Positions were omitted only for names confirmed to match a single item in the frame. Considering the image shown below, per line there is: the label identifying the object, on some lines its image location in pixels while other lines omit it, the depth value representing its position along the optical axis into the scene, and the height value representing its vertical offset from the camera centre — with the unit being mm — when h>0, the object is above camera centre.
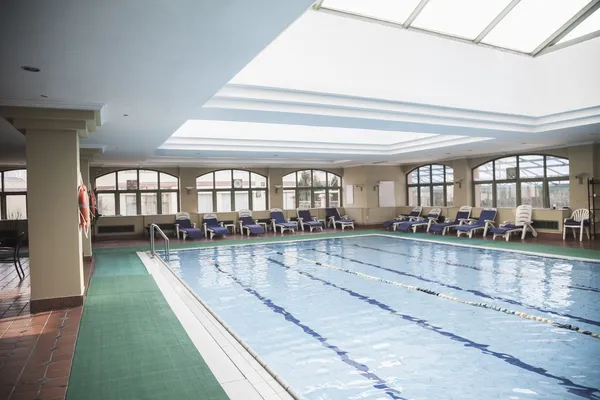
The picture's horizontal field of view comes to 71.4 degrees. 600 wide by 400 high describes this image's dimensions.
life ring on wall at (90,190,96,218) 8680 +37
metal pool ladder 10267 -1034
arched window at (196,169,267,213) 17969 +547
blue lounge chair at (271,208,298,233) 16516 -825
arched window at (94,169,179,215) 16516 +529
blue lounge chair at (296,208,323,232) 17391 -813
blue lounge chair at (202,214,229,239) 15259 -872
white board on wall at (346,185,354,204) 19672 +306
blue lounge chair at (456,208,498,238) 14088 -926
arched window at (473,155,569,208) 13859 +515
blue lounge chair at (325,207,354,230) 18281 -776
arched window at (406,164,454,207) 17938 +574
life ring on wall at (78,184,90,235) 6301 +0
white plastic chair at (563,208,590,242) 12062 -800
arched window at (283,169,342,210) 19422 +566
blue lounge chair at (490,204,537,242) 13000 -934
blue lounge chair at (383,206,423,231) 17047 -773
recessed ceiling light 3987 +1360
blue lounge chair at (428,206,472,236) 15125 -903
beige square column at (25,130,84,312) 5730 -147
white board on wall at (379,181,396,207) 19234 +255
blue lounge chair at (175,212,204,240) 15094 -873
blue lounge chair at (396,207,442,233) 16203 -916
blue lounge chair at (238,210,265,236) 15830 -846
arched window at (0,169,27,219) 14945 +500
